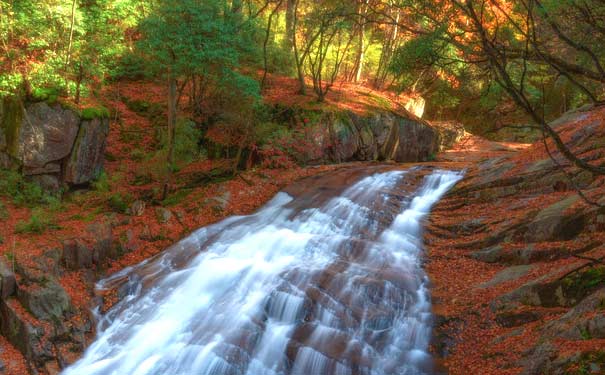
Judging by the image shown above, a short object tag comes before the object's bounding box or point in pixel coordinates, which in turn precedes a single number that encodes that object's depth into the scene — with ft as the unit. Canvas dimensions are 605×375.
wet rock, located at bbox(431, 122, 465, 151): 89.79
